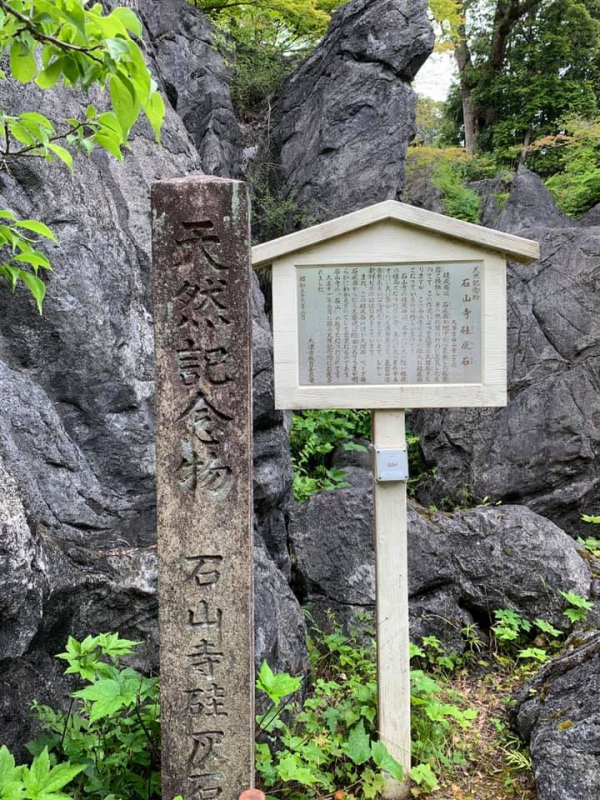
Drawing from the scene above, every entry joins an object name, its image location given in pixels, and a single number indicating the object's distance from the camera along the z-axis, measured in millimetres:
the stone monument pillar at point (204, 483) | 2479
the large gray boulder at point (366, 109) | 9703
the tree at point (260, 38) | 10672
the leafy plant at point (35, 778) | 1876
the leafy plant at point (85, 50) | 1456
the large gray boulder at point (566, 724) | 2975
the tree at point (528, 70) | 15109
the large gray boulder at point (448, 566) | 5004
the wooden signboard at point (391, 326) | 3301
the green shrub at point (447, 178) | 11000
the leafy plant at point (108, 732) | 2455
